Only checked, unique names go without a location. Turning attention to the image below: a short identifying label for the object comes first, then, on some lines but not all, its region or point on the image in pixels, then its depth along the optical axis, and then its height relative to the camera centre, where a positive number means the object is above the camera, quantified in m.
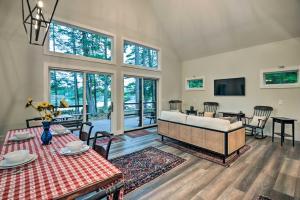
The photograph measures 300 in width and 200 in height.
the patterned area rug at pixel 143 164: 2.57 -1.33
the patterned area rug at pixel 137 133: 5.26 -1.27
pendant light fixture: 3.75 +2.12
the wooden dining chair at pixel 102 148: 1.83 -0.65
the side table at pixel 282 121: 4.13 -0.66
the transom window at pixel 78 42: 4.18 +1.62
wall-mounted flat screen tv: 5.78 +0.37
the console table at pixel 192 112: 6.67 -0.66
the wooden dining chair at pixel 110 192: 0.73 -0.47
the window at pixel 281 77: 4.73 +0.59
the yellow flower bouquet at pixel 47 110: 1.88 -0.16
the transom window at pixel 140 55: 5.71 +1.63
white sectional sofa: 3.12 -0.80
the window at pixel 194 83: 7.09 +0.60
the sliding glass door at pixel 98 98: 4.86 -0.04
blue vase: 1.87 -0.45
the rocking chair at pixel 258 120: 4.81 -0.76
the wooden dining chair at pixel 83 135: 2.51 -0.62
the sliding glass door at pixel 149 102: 6.42 -0.22
